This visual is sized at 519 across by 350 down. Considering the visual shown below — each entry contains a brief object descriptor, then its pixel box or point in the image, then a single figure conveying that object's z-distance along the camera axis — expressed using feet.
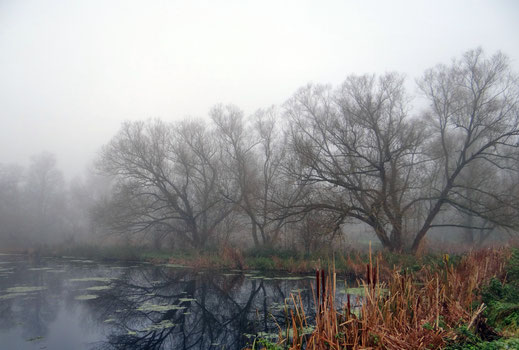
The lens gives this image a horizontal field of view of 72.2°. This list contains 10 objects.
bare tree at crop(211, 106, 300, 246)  77.54
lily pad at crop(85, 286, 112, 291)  41.50
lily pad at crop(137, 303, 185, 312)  31.91
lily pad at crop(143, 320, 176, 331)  26.37
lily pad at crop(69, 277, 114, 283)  48.16
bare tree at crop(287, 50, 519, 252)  55.16
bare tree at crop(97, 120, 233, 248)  82.12
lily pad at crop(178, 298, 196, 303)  35.61
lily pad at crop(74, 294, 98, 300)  36.37
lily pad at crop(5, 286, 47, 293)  38.91
